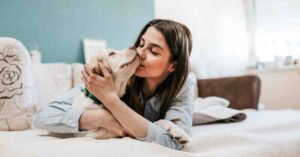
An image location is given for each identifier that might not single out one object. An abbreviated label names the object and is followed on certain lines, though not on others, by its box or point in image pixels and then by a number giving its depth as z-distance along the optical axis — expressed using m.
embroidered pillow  1.16
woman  0.82
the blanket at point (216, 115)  1.33
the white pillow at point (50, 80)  1.48
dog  0.83
